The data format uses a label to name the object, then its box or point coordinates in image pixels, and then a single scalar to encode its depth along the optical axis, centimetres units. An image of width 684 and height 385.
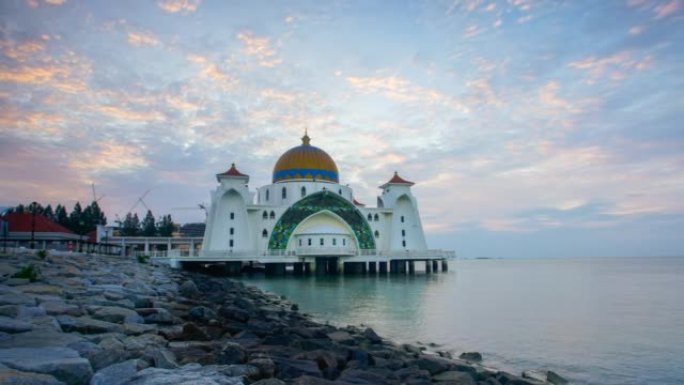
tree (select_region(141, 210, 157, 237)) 8106
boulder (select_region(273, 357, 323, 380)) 638
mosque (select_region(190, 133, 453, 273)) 4572
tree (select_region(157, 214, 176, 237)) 8375
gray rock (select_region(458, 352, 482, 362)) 1181
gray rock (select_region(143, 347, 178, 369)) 531
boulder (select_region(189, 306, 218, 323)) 983
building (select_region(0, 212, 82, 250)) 3741
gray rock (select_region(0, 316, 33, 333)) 568
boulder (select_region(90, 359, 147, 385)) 443
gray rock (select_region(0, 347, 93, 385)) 429
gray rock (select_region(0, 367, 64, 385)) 378
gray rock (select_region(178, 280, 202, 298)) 1602
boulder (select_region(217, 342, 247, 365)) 625
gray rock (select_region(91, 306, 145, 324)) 760
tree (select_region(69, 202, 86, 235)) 6888
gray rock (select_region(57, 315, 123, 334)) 652
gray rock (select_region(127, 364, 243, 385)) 445
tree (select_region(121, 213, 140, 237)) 8000
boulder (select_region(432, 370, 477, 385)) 834
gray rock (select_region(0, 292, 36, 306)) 730
